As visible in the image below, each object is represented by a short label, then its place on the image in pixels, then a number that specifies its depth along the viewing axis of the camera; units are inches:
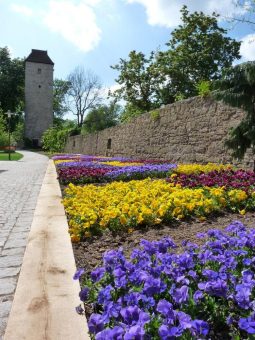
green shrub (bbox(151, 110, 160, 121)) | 583.8
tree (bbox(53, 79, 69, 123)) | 2917.8
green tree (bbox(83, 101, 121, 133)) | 2140.0
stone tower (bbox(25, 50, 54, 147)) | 2500.0
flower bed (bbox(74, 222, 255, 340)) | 58.7
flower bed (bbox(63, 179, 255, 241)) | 150.6
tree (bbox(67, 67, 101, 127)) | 2549.2
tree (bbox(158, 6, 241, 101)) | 1181.7
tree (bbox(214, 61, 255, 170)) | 289.0
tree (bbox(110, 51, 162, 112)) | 1289.4
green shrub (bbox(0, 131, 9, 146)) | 1988.8
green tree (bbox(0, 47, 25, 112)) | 2588.6
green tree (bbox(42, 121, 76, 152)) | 1851.6
